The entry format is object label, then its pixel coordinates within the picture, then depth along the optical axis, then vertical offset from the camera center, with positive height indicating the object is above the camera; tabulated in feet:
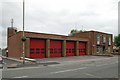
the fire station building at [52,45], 124.06 -2.15
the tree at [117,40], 268.50 +1.36
